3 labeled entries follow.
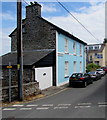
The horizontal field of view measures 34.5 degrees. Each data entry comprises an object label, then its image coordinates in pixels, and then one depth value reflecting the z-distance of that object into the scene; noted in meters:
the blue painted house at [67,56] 18.84
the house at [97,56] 60.78
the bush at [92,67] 42.53
